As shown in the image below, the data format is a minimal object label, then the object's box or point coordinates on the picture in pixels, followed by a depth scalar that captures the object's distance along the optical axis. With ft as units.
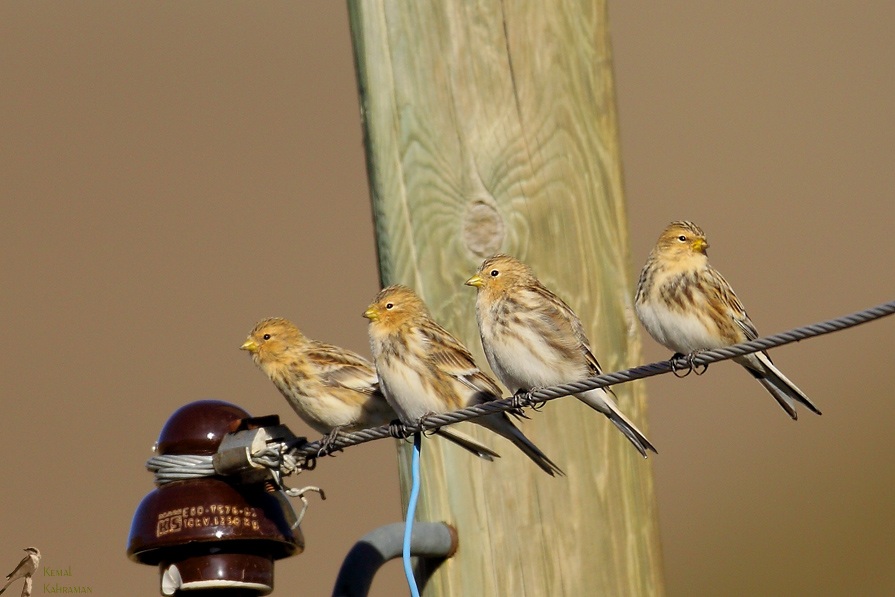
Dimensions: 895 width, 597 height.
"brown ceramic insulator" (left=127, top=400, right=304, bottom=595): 37.96
